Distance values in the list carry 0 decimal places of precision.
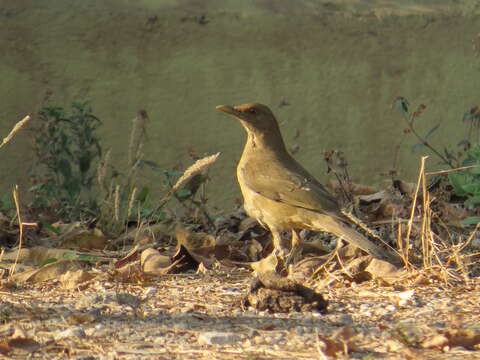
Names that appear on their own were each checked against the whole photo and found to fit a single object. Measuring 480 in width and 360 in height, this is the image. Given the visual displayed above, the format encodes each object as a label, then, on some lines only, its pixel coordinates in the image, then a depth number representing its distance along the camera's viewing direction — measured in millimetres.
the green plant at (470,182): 10297
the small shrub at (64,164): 11602
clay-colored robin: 9719
